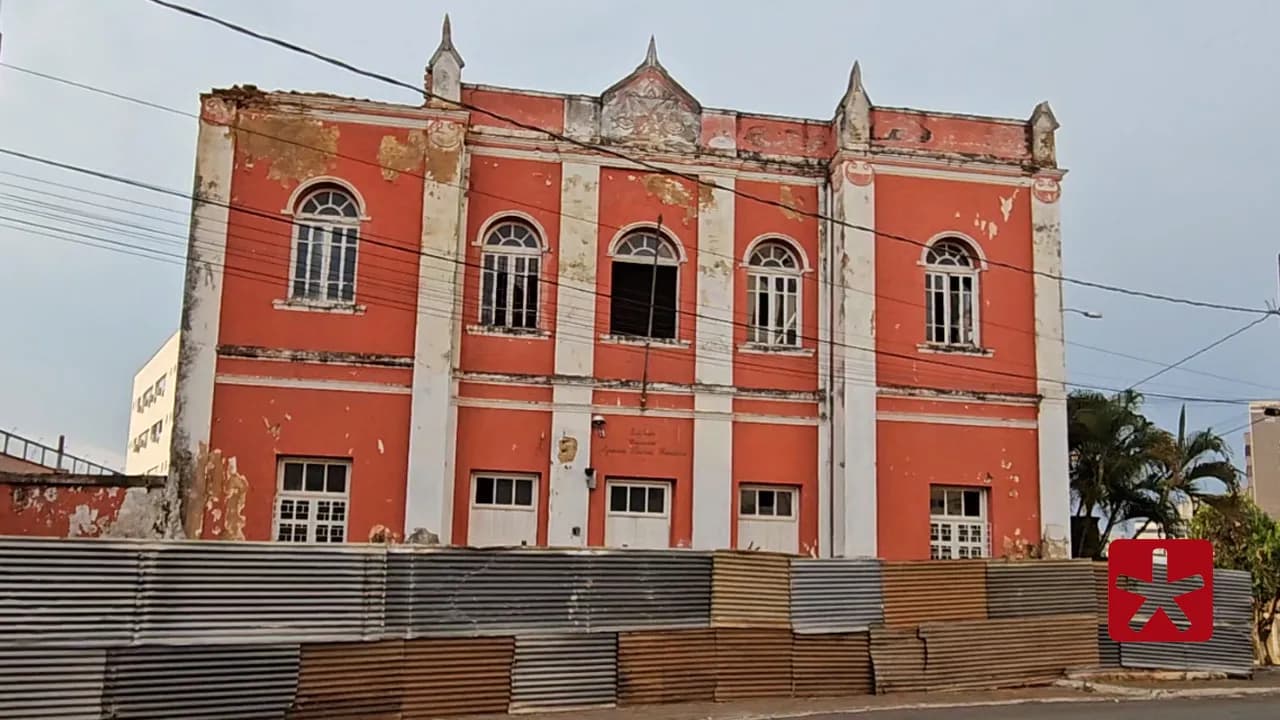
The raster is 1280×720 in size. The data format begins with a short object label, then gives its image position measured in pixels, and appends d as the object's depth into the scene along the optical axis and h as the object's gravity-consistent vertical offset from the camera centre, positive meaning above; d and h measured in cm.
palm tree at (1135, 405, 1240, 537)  2064 +151
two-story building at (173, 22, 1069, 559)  1653 +317
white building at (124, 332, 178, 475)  4662 +506
